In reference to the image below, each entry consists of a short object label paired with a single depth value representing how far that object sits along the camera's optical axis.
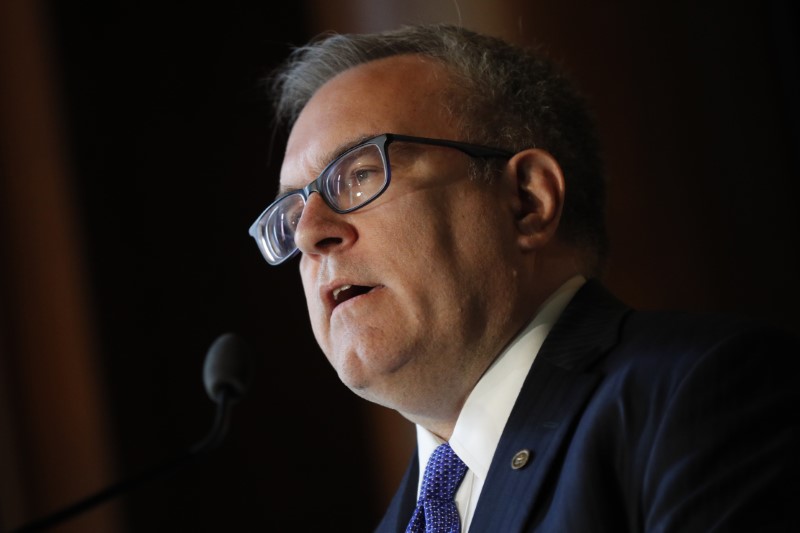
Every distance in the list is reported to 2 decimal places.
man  2.44
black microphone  2.47
